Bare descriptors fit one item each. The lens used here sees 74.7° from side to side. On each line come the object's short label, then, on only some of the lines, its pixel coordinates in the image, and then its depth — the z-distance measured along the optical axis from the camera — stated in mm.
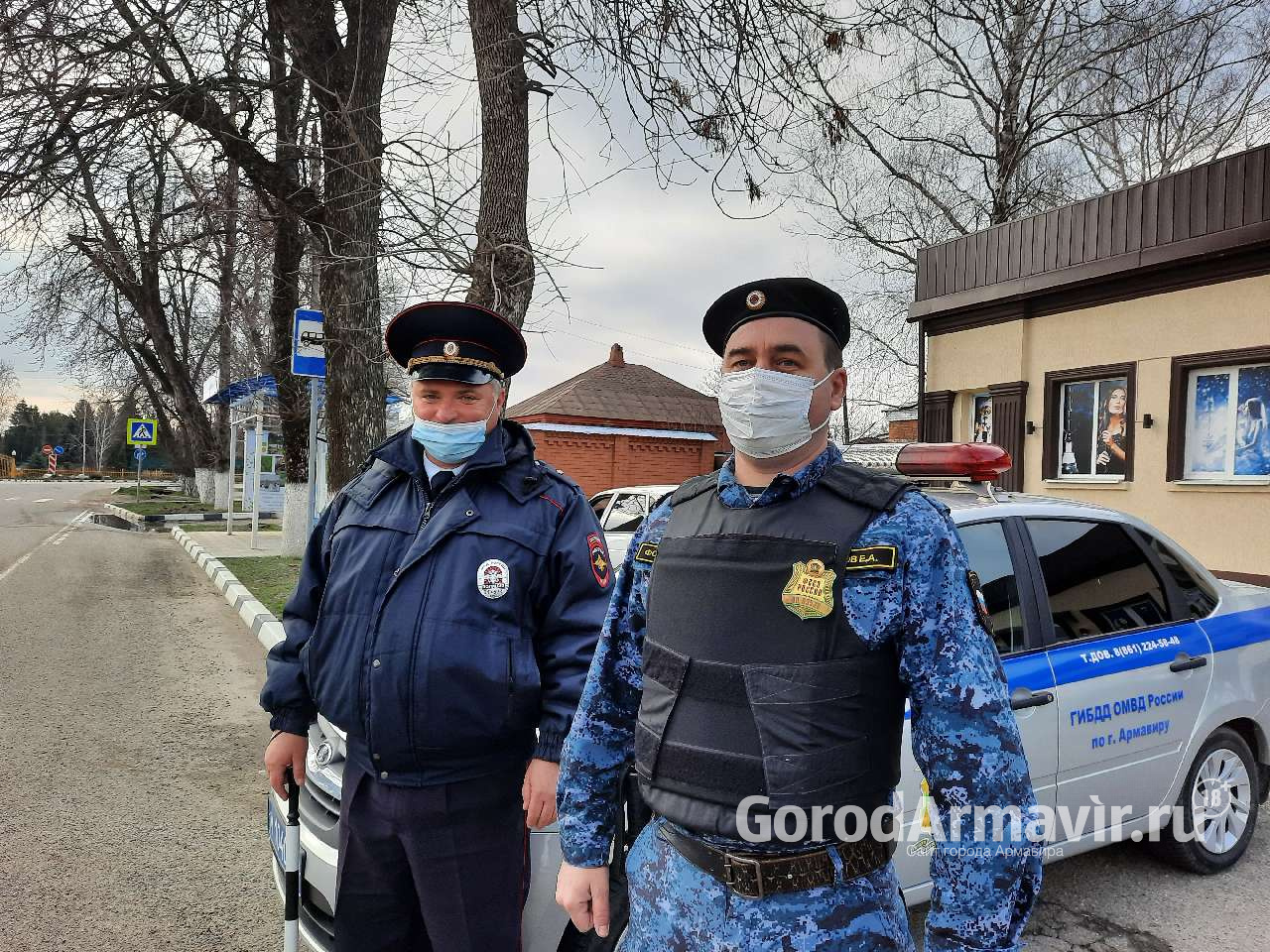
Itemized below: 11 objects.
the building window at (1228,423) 9180
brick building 25469
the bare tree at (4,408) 87375
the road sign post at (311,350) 6492
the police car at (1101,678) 2984
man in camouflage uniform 1360
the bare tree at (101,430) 76388
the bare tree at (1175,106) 15594
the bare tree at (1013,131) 16828
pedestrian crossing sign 25641
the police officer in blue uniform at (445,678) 2090
